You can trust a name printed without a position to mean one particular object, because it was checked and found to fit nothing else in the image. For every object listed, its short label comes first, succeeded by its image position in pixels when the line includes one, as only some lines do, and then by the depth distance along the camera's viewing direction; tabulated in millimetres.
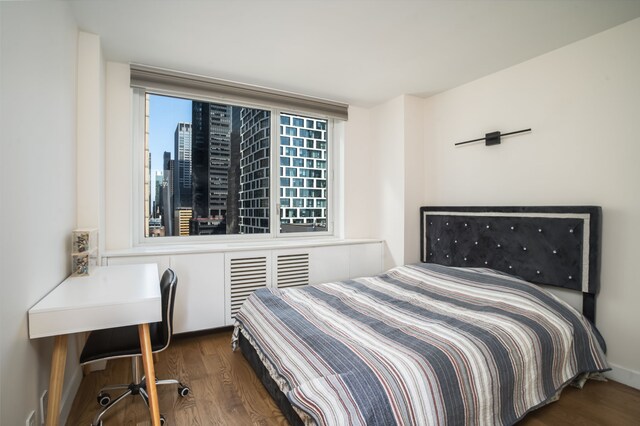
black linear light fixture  2914
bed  1356
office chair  1639
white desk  1372
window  3201
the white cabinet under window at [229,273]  2818
